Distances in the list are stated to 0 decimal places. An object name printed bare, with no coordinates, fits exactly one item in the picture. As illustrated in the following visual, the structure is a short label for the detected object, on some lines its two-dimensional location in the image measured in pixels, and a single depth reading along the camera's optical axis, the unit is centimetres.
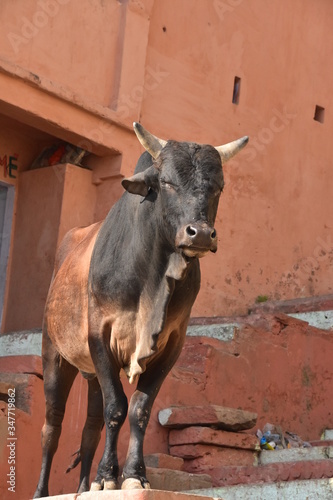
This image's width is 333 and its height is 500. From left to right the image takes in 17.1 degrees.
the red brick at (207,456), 1021
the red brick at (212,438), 1030
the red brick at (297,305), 1423
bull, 605
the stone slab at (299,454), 1004
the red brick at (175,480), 929
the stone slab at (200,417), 1040
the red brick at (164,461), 987
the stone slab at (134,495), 556
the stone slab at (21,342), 1202
